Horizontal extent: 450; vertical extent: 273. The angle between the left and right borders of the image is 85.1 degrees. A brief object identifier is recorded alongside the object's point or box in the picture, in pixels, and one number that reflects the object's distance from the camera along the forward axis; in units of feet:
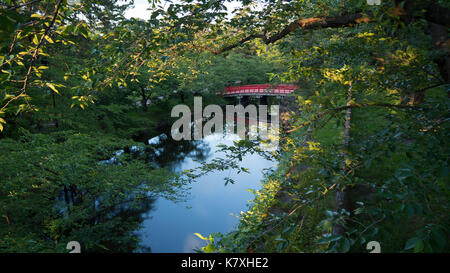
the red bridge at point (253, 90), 77.00
